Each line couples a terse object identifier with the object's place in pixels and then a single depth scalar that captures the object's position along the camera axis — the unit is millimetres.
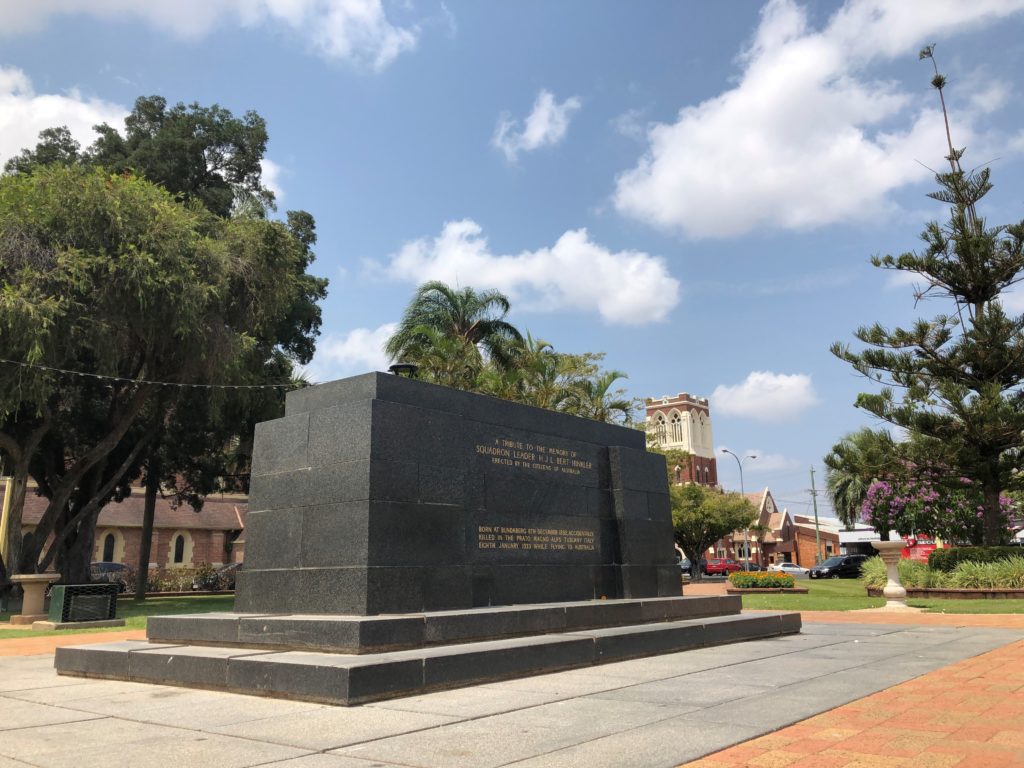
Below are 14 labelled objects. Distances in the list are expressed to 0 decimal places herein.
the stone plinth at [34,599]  18562
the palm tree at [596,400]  34156
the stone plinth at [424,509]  8664
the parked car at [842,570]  48250
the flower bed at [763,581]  27844
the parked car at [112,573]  37688
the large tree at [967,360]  22859
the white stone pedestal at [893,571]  19031
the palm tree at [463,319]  34031
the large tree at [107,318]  20078
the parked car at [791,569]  58225
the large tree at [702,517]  38875
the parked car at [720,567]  56425
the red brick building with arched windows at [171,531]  46719
